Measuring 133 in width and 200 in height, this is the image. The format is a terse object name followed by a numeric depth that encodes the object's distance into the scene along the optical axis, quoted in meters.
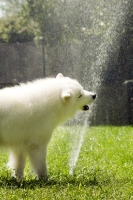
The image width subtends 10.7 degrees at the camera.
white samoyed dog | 7.78
